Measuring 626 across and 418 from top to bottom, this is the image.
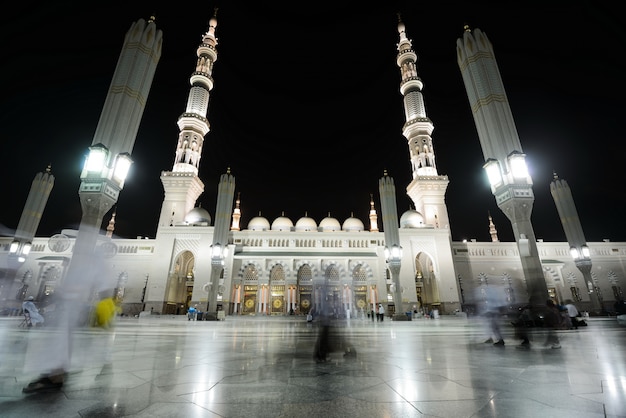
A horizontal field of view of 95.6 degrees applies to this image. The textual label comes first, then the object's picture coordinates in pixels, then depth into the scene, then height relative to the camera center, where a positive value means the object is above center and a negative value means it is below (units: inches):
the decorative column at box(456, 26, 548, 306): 397.4 +260.7
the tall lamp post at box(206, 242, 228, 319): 740.6 +98.9
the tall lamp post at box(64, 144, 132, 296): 340.0 +132.9
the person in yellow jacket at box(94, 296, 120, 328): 221.6 -4.5
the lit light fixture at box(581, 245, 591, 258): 919.8 +179.6
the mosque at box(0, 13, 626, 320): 957.8 +203.8
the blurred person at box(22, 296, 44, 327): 395.2 -7.4
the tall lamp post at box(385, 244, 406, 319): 808.9 +116.7
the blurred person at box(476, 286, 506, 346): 238.5 -0.2
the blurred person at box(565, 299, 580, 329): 419.2 -7.0
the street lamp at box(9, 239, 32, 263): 875.4 +163.6
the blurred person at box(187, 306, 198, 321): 797.0 -20.0
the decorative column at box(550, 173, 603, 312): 917.2 +265.6
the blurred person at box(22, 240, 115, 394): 105.6 -16.4
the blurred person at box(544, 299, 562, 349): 213.9 -12.3
